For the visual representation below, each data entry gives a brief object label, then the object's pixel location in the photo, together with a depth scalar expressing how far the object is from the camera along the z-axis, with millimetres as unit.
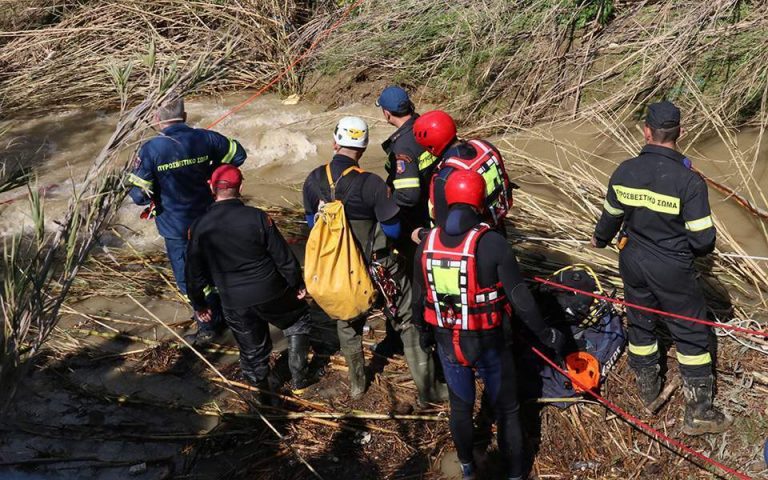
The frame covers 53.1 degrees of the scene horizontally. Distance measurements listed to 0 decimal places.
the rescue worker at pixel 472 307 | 3828
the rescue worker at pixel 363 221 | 4750
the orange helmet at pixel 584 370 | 4766
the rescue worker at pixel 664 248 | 4094
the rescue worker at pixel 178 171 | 5461
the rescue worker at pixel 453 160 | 4473
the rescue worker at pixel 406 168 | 4645
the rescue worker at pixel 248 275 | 4672
